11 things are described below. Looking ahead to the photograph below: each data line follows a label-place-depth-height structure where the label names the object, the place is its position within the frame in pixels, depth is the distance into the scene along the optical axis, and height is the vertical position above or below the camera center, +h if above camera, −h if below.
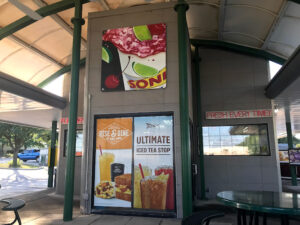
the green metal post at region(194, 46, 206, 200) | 7.80 +0.92
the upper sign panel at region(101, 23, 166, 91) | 5.82 +2.23
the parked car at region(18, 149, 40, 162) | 32.93 -0.09
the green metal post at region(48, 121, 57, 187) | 10.27 -0.31
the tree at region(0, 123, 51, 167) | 19.77 +1.50
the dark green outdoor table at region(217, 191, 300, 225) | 2.42 -0.50
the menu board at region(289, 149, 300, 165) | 9.82 -0.09
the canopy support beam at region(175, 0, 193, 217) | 4.95 +0.83
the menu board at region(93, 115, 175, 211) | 5.34 -0.20
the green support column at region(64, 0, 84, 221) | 5.10 +0.83
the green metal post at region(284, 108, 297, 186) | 10.43 +0.72
